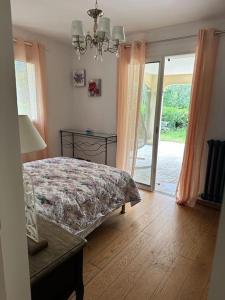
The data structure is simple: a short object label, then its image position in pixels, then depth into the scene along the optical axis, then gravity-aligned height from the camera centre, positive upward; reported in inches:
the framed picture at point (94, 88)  152.1 +11.0
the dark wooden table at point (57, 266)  34.2 -27.0
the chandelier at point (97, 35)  74.3 +24.6
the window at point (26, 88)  130.2 +8.0
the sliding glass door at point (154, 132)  127.7 -17.0
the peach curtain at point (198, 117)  104.5 -5.0
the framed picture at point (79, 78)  158.4 +18.6
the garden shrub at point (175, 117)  223.3 -11.4
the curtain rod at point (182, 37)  102.5 +36.5
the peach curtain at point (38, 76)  127.6 +16.3
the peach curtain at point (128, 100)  126.3 +2.9
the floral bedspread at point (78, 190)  70.1 -32.4
